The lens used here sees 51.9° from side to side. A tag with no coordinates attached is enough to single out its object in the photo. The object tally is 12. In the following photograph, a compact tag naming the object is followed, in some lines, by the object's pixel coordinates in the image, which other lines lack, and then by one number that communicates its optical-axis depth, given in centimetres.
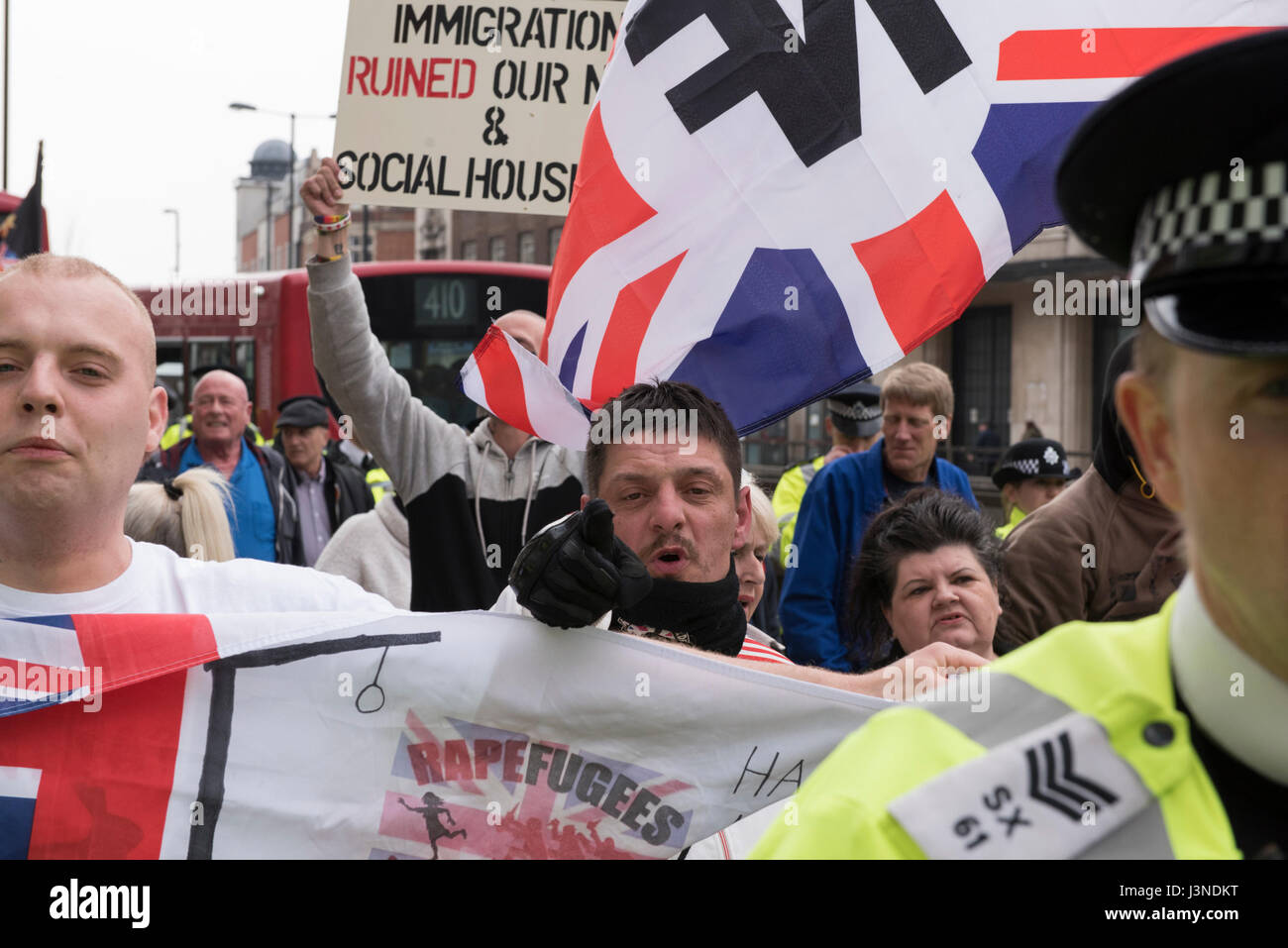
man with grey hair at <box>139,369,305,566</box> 639
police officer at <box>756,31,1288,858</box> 101
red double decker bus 1315
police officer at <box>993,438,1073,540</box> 679
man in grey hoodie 407
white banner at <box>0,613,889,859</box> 245
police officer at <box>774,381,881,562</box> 666
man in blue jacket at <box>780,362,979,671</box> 494
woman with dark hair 332
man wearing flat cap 783
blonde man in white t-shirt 241
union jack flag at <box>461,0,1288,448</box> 347
